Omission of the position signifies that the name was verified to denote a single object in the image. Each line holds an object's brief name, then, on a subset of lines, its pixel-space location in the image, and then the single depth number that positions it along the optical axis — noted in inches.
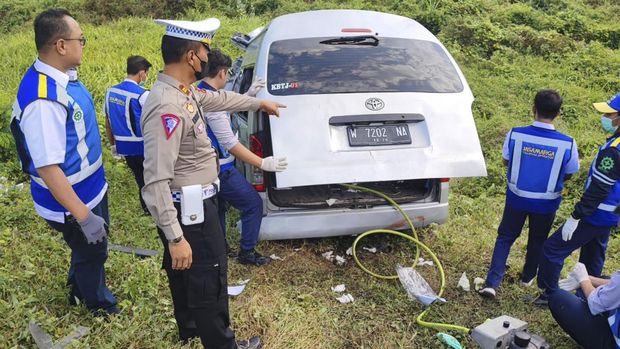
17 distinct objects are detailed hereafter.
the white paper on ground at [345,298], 144.3
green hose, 153.3
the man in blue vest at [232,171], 139.8
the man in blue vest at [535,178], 140.5
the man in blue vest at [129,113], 169.3
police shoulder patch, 92.3
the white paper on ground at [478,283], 154.1
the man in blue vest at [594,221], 128.0
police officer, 92.7
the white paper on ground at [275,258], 162.7
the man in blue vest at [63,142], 102.1
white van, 143.1
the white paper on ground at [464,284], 153.0
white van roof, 177.9
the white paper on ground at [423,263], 163.3
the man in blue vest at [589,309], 111.0
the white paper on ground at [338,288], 149.6
